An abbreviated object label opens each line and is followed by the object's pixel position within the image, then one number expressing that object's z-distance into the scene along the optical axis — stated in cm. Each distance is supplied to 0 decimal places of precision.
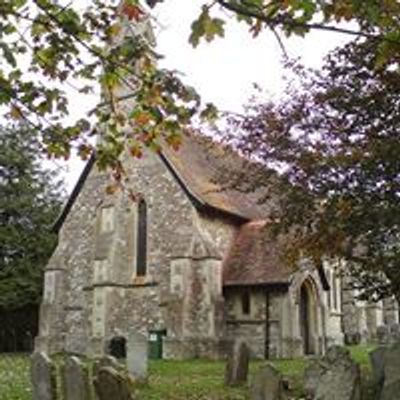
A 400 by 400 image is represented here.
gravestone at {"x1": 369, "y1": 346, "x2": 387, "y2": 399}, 1081
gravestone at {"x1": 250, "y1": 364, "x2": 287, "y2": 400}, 959
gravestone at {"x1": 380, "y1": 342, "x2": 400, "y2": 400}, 880
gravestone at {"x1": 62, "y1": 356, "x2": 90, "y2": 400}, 1020
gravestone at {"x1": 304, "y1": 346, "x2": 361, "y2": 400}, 925
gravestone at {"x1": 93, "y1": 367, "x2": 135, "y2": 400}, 937
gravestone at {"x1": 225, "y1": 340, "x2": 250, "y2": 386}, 1349
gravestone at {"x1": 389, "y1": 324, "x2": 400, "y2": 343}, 1663
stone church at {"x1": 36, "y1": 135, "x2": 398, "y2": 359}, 2397
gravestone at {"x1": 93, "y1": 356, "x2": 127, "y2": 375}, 1083
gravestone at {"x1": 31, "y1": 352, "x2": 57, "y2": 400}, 1112
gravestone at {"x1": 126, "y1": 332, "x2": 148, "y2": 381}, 1397
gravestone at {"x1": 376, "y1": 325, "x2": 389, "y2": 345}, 2298
